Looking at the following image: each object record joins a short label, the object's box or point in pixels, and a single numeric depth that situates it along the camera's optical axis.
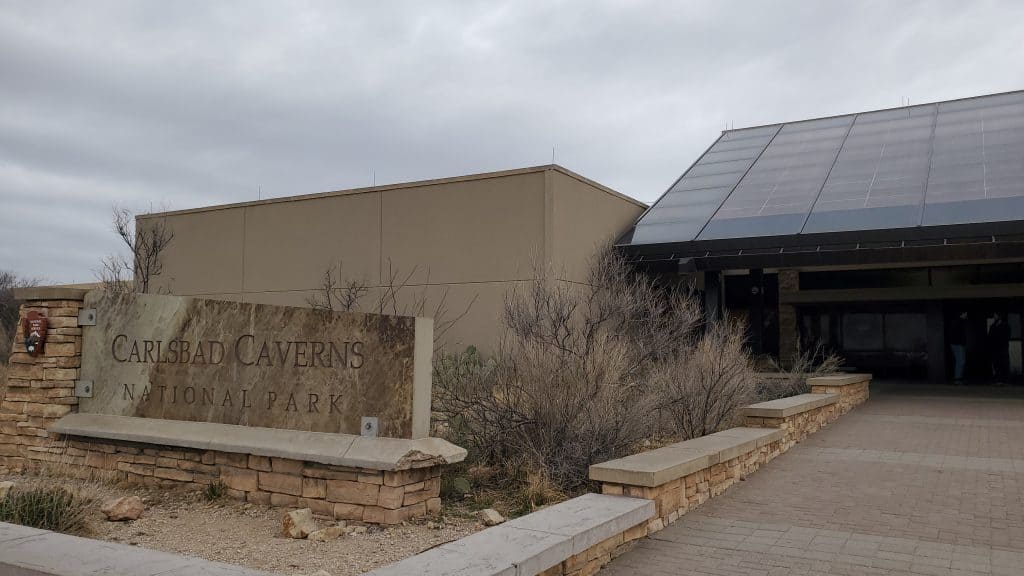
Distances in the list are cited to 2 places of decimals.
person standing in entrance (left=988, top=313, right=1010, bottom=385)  24.16
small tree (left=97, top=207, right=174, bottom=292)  22.77
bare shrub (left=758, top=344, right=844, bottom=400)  15.13
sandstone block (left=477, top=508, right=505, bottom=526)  6.75
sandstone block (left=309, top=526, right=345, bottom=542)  6.42
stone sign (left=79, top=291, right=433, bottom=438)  7.23
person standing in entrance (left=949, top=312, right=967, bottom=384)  24.45
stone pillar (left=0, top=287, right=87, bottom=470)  9.34
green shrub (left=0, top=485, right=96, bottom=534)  6.48
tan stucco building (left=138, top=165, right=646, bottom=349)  18.31
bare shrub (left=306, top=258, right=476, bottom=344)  18.98
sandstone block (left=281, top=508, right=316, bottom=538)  6.50
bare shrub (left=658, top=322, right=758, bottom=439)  10.26
